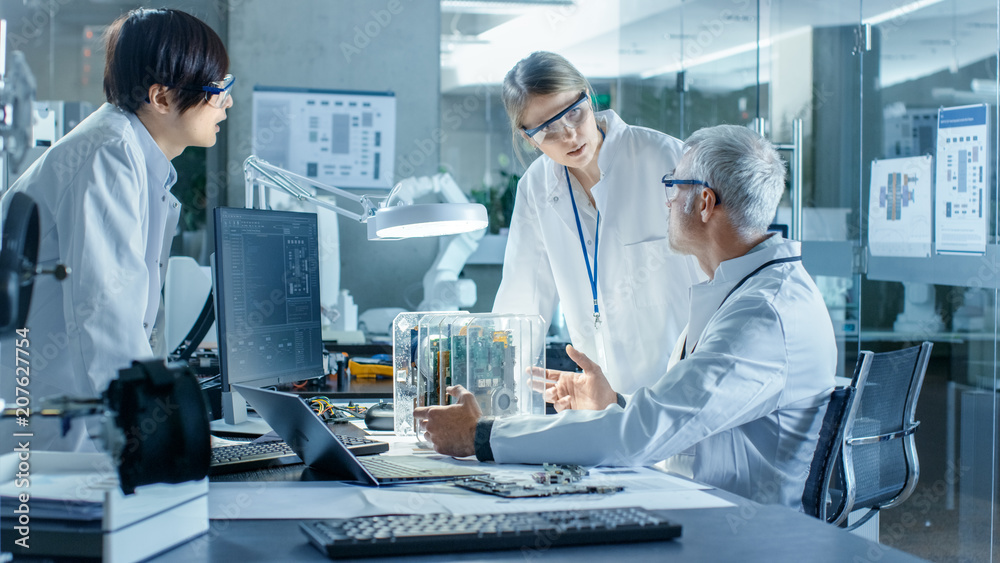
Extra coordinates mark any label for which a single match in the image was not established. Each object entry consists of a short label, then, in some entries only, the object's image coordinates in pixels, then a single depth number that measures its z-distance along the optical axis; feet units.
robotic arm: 12.92
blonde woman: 7.02
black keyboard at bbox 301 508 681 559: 3.19
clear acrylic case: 5.48
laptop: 4.28
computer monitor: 5.53
